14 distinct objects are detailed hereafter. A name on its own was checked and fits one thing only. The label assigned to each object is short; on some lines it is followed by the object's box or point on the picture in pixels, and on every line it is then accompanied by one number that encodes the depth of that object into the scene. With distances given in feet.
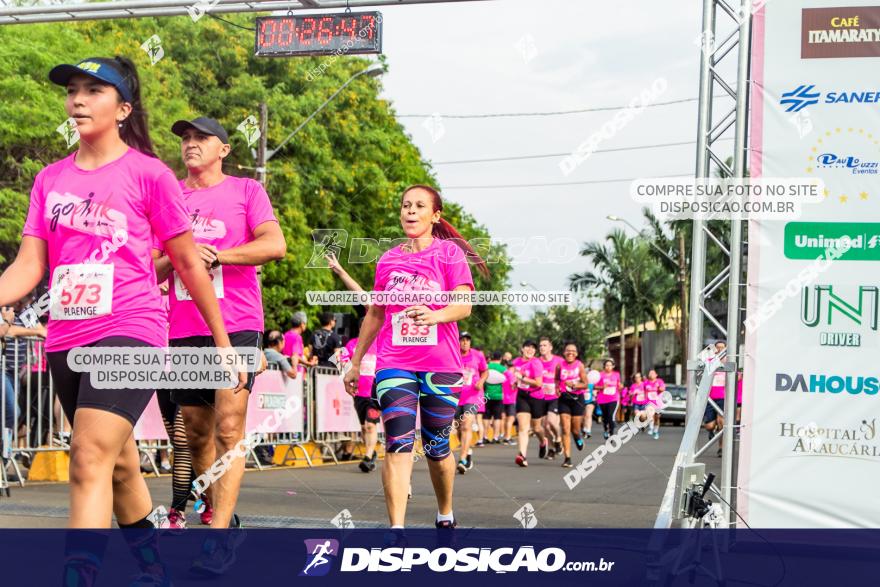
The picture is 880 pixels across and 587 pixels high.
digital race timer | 43.65
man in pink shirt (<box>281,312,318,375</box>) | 52.13
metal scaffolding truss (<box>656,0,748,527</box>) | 23.99
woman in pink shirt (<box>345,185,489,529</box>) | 21.25
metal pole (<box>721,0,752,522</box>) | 23.88
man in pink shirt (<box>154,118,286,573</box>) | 19.86
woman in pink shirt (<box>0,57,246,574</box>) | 13.99
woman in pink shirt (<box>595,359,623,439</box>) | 87.15
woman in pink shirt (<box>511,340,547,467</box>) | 58.75
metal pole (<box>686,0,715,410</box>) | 24.44
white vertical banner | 23.12
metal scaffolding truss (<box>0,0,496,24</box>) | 43.86
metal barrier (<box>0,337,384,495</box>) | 36.11
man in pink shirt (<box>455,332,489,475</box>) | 51.42
